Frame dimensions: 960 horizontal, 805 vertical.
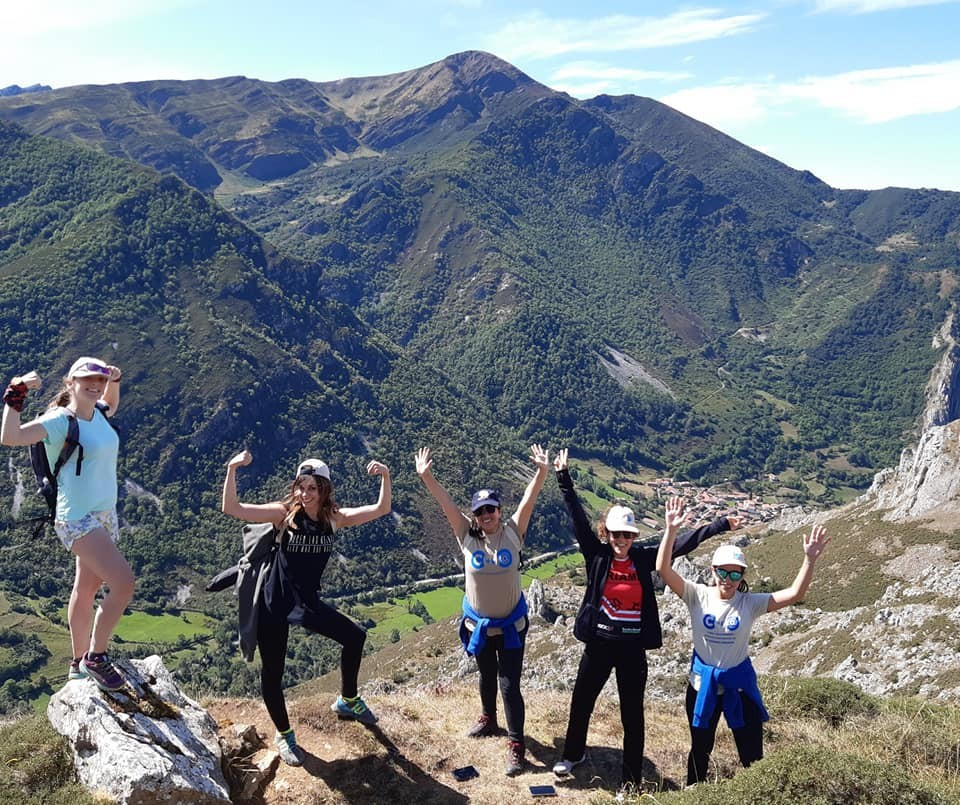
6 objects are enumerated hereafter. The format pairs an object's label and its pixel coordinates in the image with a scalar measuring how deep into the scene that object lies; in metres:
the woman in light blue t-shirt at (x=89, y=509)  7.45
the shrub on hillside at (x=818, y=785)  6.56
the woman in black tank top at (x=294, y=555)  8.47
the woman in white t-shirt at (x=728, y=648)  8.08
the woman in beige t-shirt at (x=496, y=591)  8.95
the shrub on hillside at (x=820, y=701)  12.30
